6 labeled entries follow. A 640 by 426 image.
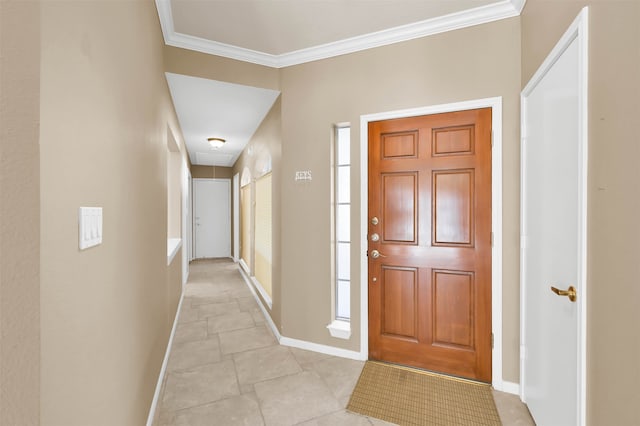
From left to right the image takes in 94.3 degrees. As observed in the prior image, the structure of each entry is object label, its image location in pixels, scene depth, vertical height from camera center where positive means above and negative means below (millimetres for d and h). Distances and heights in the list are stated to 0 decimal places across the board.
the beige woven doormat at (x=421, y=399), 1806 -1249
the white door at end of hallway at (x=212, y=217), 7398 -163
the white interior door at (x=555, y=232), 1211 -103
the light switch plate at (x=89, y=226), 826 -48
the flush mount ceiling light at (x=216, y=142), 4727 +1116
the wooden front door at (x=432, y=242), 2146 -238
